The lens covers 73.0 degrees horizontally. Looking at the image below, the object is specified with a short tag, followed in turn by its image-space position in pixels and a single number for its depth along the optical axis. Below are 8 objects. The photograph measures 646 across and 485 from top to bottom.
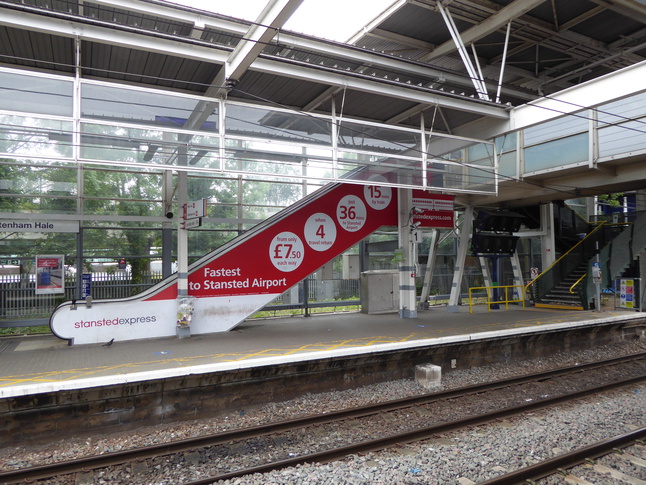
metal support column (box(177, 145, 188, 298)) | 10.98
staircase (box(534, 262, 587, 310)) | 16.75
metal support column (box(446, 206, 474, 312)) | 16.31
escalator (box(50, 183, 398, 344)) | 10.28
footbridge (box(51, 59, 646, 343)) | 9.96
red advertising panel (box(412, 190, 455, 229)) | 14.34
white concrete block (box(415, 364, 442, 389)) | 9.59
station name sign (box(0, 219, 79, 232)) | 10.99
